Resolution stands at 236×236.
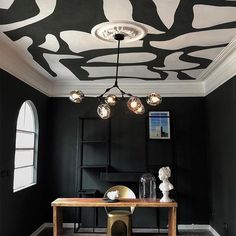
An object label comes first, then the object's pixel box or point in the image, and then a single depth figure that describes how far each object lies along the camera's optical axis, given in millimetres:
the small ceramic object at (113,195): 3324
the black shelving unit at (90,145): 4918
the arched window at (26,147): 4074
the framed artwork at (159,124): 4945
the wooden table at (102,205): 3182
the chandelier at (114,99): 2879
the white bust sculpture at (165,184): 3285
